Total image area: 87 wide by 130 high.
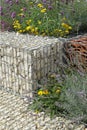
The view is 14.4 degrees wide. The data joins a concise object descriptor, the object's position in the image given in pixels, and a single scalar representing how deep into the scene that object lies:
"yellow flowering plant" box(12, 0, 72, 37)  4.82
